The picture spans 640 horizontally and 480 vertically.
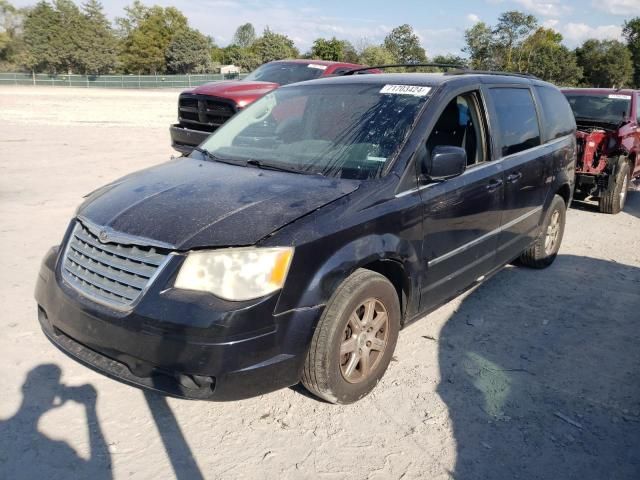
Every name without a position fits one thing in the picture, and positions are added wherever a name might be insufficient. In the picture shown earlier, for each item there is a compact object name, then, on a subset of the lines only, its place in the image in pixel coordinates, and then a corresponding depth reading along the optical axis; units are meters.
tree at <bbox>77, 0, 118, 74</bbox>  73.25
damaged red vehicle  8.11
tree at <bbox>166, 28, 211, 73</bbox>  80.75
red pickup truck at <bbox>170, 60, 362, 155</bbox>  8.61
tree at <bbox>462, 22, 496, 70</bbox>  64.62
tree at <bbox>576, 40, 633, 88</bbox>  56.84
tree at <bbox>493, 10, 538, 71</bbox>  65.50
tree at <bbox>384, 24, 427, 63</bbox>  67.69
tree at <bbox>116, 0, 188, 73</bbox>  83.75
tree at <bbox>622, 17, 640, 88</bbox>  63.22
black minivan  2.60
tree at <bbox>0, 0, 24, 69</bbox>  82.69
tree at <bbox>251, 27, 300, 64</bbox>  74.00
